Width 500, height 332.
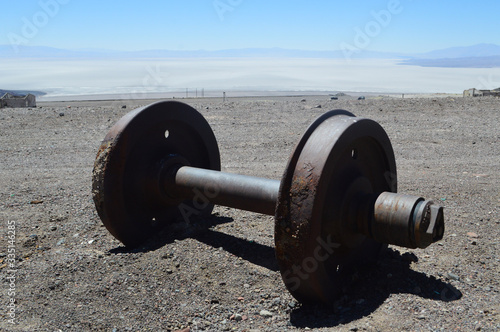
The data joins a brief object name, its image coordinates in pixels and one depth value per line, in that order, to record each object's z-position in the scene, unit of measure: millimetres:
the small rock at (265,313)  3330
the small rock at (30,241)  4707
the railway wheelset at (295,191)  3068
